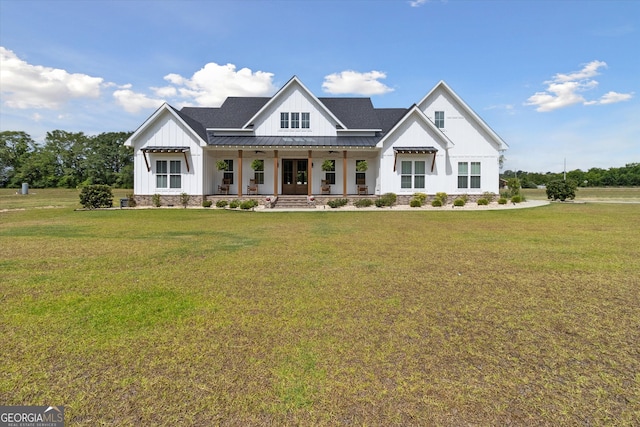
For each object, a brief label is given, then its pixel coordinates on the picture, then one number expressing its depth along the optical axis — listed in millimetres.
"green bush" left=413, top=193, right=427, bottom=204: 24250
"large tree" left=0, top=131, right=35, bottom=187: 62188
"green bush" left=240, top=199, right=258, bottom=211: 21766
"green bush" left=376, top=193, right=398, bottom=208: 23344
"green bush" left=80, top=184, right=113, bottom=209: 22094
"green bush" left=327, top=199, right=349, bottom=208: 22578
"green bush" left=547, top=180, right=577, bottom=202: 27594
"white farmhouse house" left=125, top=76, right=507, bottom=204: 24188
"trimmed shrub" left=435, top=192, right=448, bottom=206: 24372
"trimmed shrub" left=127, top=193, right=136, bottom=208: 23625
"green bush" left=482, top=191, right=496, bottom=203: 25297
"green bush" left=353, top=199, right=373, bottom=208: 23375
